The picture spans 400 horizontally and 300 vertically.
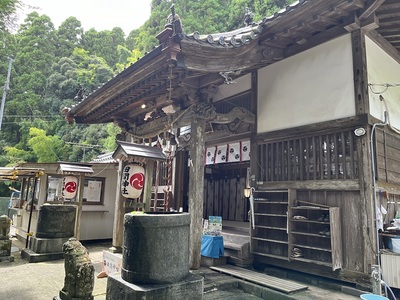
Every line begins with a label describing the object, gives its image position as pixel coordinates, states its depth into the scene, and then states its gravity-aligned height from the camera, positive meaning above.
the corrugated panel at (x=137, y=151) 6.53 +1.02
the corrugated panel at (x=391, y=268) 5.06 -1.20
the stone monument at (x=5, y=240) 8.70 -1.67
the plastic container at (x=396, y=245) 5.24 -0.79
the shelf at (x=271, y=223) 6.57 -0.63
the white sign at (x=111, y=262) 6.24 -1.65
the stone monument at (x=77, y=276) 4.60 -1.42
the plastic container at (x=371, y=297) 3.69 -1.26
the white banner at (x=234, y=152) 8.34 +1.35
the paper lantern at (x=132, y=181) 6.68 +0.28
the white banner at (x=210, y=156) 9.44 +1.37
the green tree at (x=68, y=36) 44.19 +25.77
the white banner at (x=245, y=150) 8.05 +1.37
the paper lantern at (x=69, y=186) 10.07 +0.14
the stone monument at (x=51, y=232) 8.95 -1.41
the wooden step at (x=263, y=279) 5.34 -1.71
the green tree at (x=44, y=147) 25.92 +4.02
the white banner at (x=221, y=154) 8.91 +1.37
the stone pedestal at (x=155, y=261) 3.39 -0.84
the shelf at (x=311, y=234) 5.63 -0.72
